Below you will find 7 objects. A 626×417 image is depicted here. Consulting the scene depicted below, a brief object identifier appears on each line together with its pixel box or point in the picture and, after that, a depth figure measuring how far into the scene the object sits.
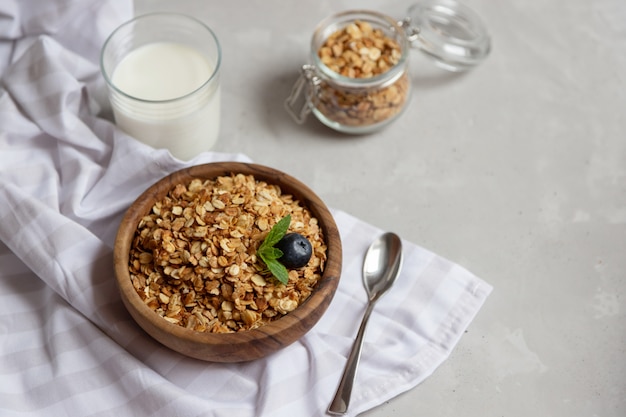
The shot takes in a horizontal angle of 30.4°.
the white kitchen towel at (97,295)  0.70
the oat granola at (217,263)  0.69
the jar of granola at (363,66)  0.81
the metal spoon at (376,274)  0.72
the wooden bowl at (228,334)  0.68
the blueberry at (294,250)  0.69
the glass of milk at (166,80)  0.78
